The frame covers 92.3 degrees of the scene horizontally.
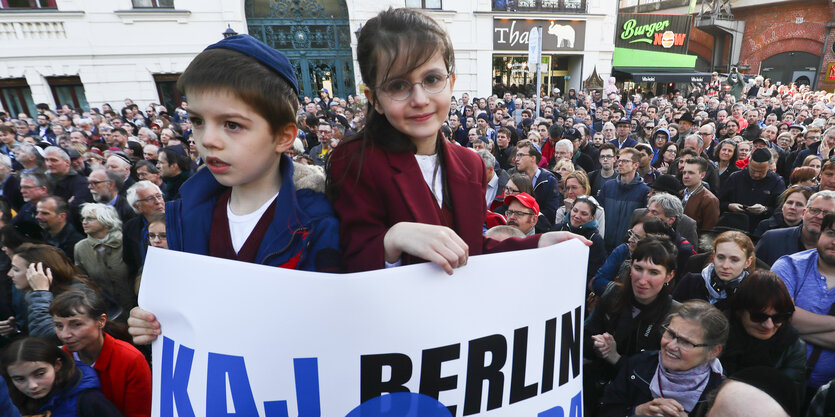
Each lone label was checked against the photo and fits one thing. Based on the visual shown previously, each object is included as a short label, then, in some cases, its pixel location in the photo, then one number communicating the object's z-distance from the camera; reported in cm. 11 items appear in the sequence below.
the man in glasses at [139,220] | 336
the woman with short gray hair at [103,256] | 331
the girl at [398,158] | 99
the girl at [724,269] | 247
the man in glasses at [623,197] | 414
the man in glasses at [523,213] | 337
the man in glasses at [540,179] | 473
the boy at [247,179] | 96
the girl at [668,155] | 571
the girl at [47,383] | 183
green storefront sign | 2442
